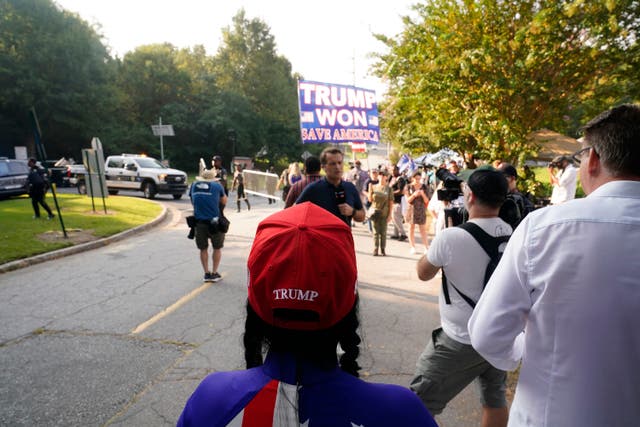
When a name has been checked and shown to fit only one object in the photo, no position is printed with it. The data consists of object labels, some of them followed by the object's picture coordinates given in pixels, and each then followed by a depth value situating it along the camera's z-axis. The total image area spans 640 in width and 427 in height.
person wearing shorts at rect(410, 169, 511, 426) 2.33
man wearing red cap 0.96
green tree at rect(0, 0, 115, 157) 32.53
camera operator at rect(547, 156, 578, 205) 7.51
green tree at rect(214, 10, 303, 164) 52.34
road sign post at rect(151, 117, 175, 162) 27.84
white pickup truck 20.72
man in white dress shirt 1.21
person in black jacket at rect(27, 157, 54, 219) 11.98
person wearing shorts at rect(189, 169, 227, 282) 6.42
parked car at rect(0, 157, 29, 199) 18.03
